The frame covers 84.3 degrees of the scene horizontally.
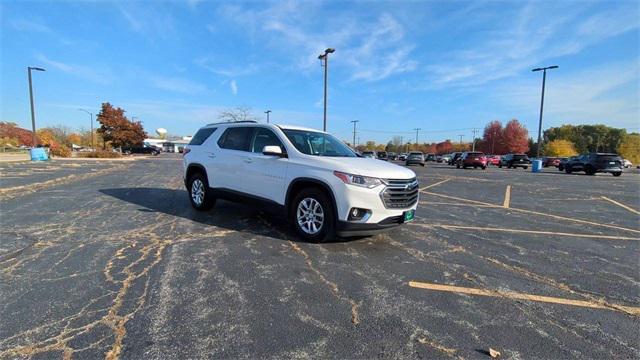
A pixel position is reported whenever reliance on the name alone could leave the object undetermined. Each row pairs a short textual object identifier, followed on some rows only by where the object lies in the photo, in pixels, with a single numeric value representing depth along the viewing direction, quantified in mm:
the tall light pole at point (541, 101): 32759
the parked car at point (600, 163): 25234
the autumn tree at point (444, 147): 136375
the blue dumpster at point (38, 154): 28531
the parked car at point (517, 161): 39625
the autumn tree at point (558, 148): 80500
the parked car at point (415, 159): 38438
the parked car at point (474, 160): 31672
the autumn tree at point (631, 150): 77000
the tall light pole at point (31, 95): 29812
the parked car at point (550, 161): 47362
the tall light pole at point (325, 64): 21328
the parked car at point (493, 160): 46250
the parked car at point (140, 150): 61322
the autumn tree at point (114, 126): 55094
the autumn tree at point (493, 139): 94375
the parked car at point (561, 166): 32944
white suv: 4852
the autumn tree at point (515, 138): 91438
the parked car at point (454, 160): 43594
